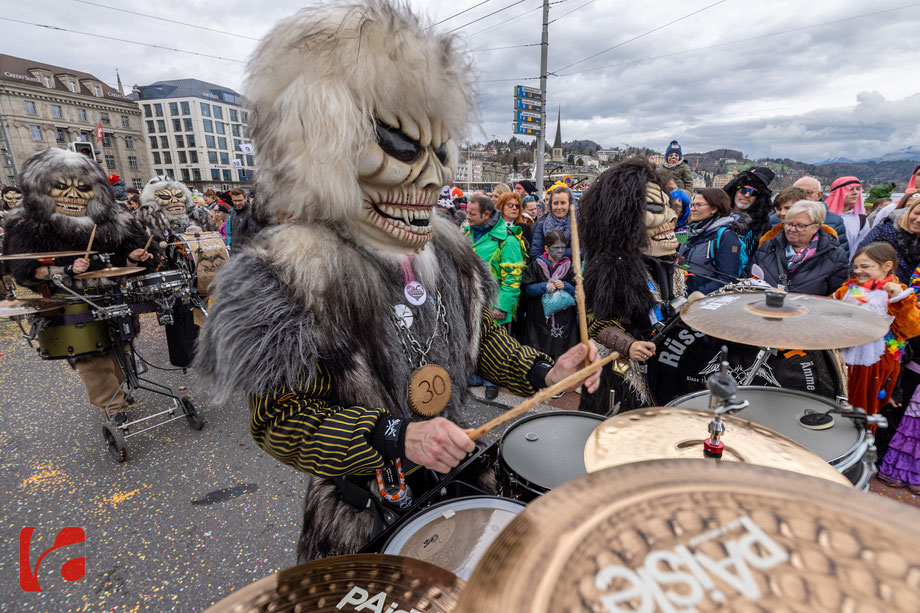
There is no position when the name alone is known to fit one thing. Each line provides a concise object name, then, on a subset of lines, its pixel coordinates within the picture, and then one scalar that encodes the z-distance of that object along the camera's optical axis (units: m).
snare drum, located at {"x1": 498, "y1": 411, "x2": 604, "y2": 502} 1.54
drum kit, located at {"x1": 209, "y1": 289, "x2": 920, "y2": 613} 0.41
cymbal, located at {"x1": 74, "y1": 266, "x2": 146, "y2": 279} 3.18
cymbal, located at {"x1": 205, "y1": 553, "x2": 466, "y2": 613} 0.76
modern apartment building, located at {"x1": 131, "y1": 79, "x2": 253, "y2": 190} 56.50
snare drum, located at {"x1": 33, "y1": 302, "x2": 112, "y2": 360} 3.28
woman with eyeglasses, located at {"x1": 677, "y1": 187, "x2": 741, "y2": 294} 3.38
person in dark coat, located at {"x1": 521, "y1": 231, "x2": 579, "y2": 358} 4.25
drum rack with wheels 3.17
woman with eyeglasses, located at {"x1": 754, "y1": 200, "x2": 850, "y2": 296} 3.19
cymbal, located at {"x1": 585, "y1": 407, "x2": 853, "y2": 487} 1.05
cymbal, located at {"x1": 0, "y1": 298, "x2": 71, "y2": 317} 2.52
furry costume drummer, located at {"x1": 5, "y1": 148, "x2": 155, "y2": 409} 3.39
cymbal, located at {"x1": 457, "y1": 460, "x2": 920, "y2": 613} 0.41
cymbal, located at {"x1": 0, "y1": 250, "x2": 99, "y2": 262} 2.71
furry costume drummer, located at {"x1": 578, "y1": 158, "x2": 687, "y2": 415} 2.48
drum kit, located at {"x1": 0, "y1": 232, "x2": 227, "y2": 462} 3.21
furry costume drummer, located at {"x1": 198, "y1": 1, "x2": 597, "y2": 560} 1.03
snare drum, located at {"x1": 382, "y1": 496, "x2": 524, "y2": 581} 1.12
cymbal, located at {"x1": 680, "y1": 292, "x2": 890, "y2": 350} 1.60
